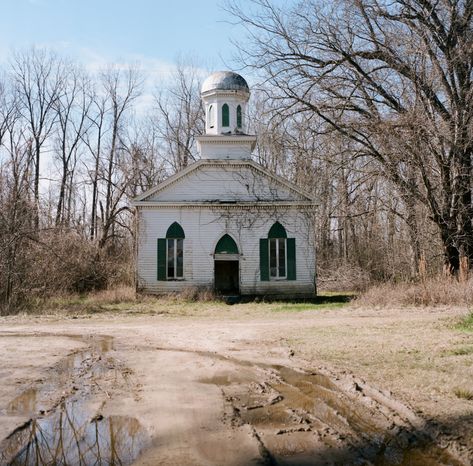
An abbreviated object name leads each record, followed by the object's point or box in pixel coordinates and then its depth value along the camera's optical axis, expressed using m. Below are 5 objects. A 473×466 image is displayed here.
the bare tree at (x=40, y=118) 43.59
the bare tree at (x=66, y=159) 43.01
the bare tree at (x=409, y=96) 19.94
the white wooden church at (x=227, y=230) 24.55
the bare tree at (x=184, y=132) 45.62
